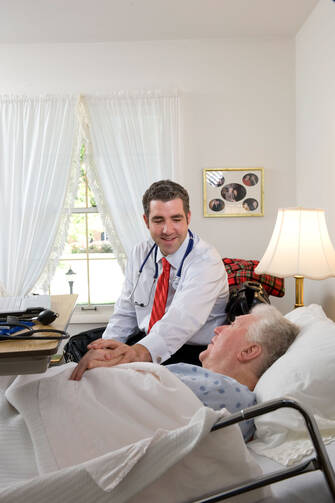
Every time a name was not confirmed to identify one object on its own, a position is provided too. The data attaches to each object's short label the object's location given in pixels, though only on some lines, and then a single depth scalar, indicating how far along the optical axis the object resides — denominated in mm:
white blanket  909
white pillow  1274
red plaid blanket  3105
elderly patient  1501
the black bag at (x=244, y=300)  2318
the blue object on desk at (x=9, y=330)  1018
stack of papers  1304
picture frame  3750
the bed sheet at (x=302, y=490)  1072
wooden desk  861
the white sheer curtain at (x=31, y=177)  3717
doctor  2186
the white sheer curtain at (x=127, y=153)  3709
